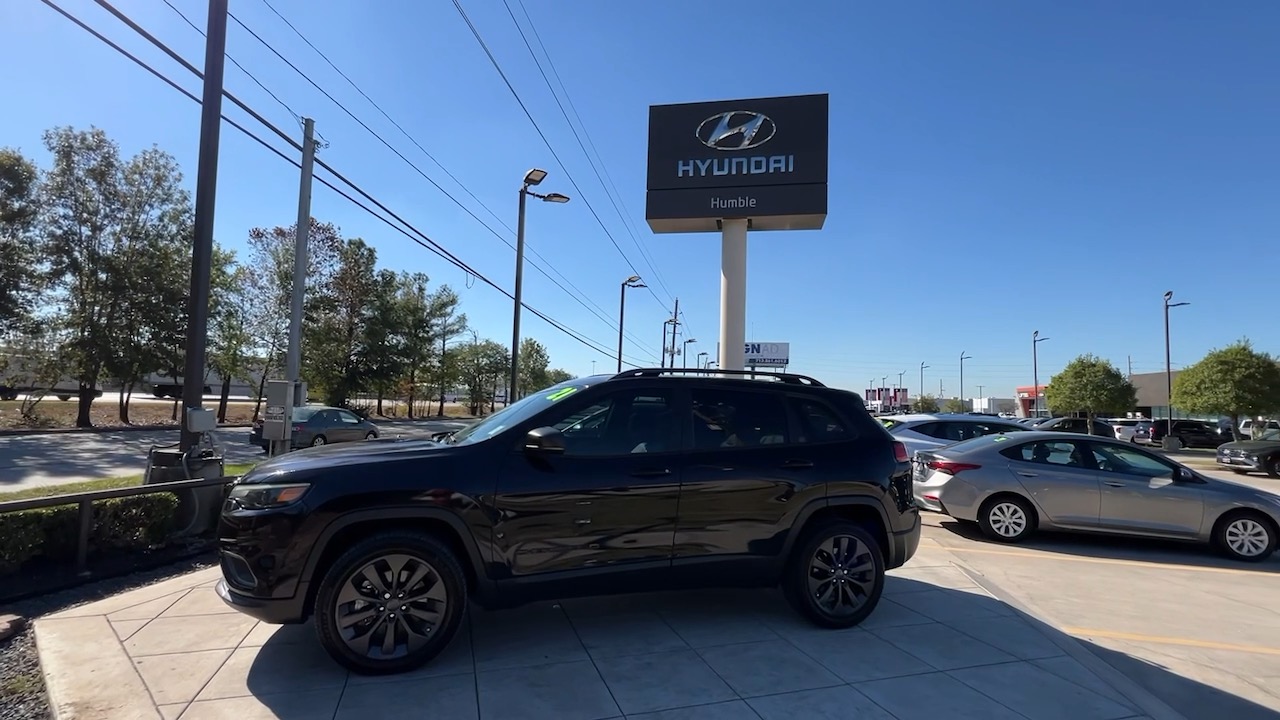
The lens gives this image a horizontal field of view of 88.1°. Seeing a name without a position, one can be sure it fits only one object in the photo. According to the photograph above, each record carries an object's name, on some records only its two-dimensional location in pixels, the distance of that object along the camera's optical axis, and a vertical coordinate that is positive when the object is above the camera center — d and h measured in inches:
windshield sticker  169.5 +0.6
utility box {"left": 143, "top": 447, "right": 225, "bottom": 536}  265.8 -39.6
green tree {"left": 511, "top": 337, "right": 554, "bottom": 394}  2532.0 +122.3
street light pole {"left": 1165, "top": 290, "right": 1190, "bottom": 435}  1225.4 +75.5
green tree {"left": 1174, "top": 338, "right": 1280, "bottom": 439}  1171.3 +56.8
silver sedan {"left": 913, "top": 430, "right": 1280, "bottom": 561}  311.9 -40.2
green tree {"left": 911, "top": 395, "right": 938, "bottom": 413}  3540.8 +15.4
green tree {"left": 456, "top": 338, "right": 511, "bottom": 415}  2224.4 +85.4
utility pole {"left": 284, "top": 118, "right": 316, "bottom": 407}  433.7 +95.3
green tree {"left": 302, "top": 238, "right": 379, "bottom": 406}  1454.2 +140.6
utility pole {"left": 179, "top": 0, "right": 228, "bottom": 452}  284.5 +79.4
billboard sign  1235.1 +93.1
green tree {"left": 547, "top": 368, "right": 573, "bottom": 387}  2980.6 +102.5
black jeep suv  141.2 -27.2
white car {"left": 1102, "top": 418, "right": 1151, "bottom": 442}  1355.8 -27.8
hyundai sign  667.4 +243.9
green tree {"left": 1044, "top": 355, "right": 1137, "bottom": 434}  1553.9 +54.7
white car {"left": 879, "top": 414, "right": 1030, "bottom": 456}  482.9 -14.8
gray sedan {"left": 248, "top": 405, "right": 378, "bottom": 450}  762.8 -45.0
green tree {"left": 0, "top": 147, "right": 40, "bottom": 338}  938.7 +201.0
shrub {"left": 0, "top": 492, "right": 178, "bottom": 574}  198.8 -48.8
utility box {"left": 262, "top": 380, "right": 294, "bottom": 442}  370.3 -13.2
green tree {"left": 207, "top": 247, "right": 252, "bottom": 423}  1173.7 +115.4
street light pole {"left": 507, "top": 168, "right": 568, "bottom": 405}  661.3 +132.3
